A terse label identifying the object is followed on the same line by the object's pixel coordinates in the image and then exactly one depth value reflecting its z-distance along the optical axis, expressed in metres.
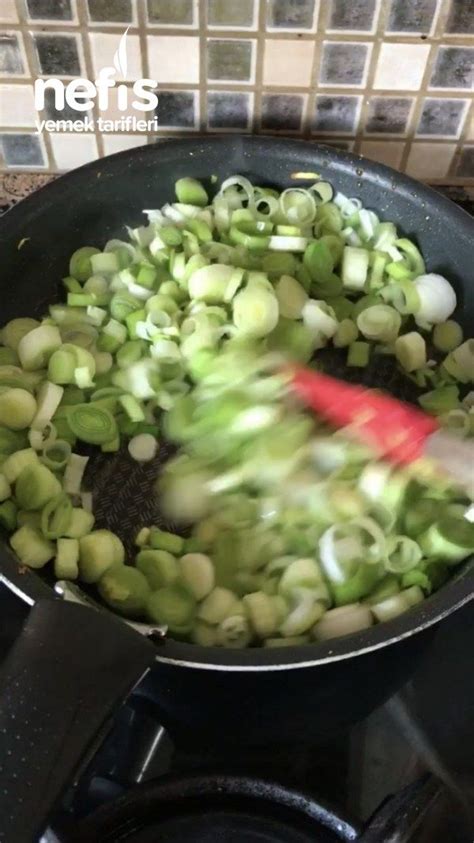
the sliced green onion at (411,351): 0.81
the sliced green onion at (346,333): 0.83
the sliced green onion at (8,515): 0.67
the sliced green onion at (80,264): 0.83
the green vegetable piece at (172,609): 0.62
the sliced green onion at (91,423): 0.74
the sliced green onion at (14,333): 0.79
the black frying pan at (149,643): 0.47
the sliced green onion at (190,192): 0.84
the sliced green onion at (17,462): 0.70
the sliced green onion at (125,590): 0.64
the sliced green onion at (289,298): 0.81
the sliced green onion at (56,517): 0.68
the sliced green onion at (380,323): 0.82
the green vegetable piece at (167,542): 0.69
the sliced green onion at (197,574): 0.66
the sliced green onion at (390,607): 0.63
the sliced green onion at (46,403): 0.75
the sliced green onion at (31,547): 0.65
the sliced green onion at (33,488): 0.69
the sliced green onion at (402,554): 0.67
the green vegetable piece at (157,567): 0.67
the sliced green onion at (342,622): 0.63
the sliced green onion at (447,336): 0.83
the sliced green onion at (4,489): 0.69
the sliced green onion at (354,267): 0.84
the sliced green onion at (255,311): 0.77
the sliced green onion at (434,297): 0.81
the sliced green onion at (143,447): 0.77
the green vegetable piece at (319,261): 0.82
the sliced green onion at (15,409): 0.73
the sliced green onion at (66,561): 0.66
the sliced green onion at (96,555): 0.67
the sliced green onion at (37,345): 0.77
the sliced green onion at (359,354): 0.82
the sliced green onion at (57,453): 0.73
